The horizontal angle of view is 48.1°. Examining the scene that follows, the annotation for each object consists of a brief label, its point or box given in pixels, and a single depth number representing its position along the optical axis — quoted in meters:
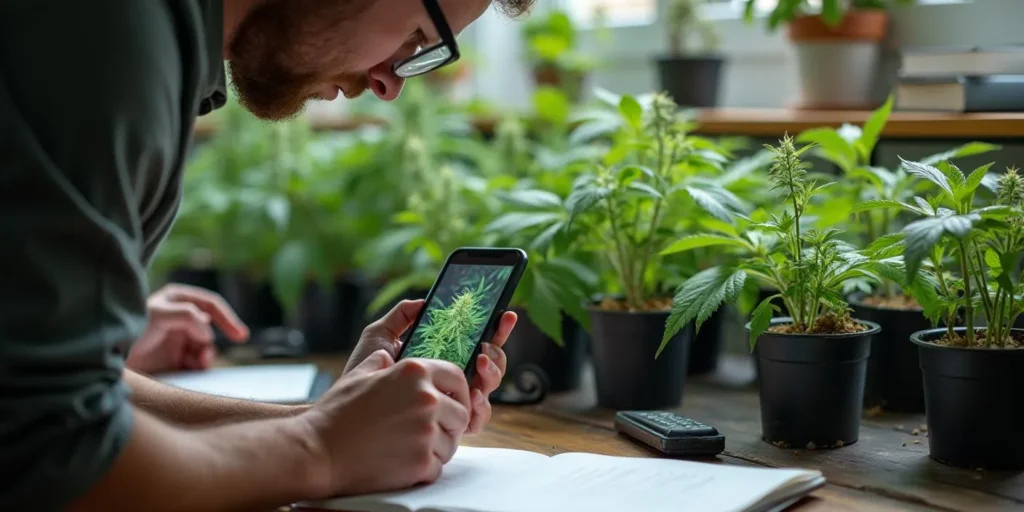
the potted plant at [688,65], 2.09
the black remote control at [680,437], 1.22
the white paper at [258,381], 1.61
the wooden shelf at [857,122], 1.55
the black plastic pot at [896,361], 1.39
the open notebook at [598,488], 0.99
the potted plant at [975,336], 1.11
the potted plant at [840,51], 1.90
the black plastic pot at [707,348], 1.72
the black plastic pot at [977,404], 1.11
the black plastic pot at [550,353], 1.61
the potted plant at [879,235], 1.40
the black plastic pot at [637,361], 1.44
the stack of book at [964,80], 1.58
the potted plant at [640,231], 1.44
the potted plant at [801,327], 1.21
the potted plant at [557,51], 2.47
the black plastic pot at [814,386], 1.22
